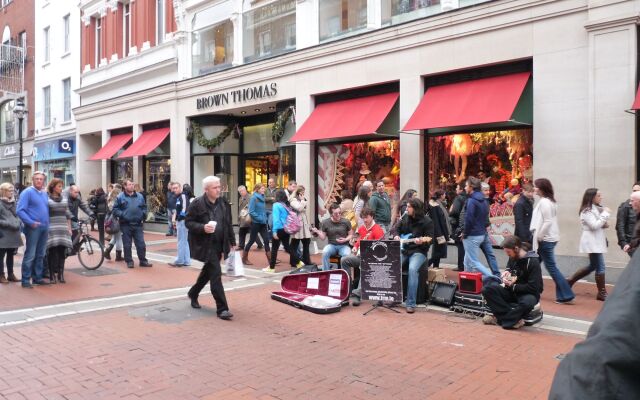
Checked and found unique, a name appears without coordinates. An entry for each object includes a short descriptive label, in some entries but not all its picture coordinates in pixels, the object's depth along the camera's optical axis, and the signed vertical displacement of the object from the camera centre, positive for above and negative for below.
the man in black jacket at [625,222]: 8.10 -0.44
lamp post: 21.55 +3.41
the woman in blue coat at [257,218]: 12.49 -0.56
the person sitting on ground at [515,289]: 6.97 -1.25
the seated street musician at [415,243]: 8.05 -0.74
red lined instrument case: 8.05 -1.53
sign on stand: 7.98 -1.15
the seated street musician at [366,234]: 8.71 -0.65
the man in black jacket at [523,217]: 9.66 -0.42
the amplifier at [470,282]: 7.88 -1.30
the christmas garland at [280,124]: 16.50 +2.19
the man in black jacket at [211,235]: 7.51 -0.58
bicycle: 11.70 -1.24
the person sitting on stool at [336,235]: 9.27 -0.72
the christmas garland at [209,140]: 19.89 +2.16
